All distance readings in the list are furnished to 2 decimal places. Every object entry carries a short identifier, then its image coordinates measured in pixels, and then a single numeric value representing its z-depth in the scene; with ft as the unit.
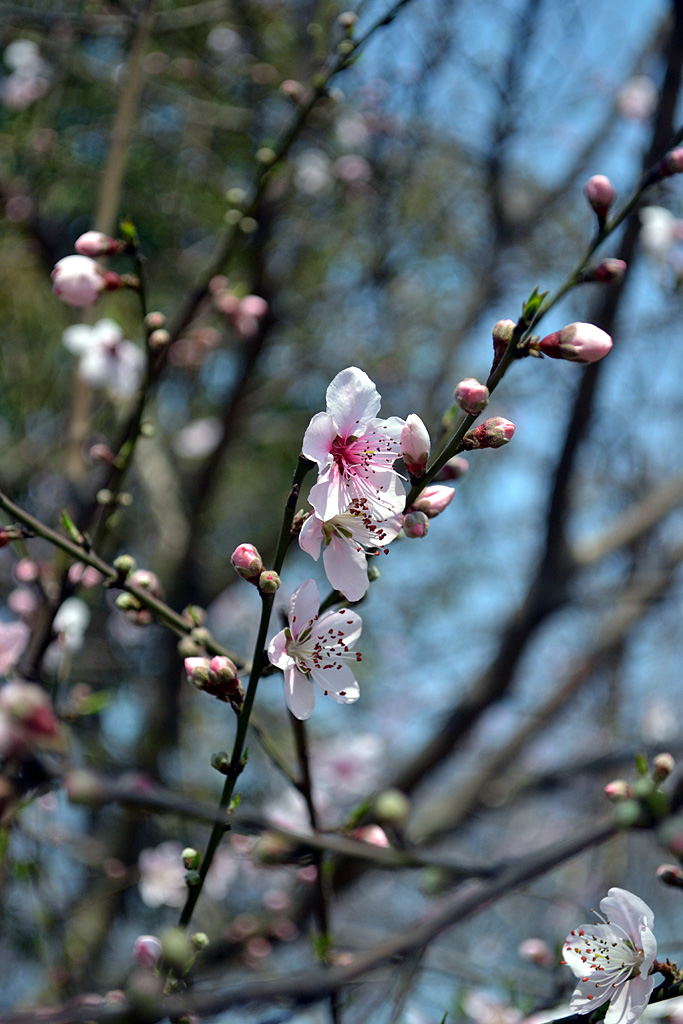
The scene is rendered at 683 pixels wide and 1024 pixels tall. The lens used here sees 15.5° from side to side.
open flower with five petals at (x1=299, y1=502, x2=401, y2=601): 2.02
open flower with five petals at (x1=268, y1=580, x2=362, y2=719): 2.03
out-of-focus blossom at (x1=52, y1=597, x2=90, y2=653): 2.51
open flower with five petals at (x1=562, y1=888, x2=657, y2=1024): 2.01
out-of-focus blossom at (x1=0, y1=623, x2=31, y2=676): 2.30
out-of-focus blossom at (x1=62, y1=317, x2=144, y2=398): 3.22
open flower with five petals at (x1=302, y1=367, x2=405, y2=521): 2.03
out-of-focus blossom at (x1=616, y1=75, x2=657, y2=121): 9.21
